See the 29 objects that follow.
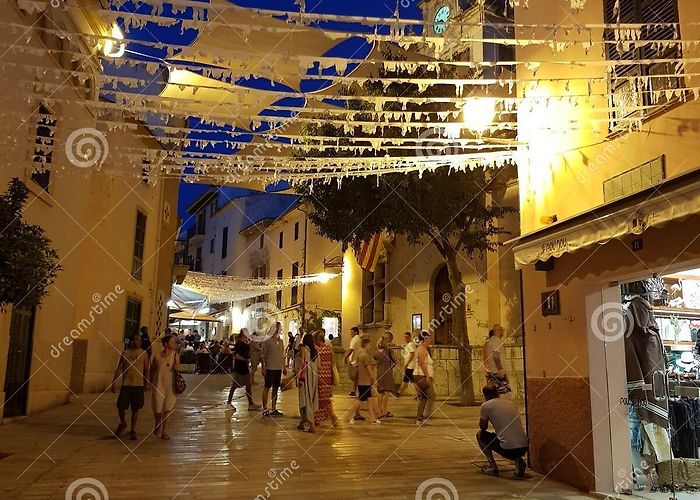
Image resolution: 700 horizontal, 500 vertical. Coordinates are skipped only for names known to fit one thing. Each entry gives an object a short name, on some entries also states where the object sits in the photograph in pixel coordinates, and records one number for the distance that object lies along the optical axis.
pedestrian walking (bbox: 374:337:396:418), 12.70
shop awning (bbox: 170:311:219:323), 27.98
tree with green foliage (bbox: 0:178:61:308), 6.94
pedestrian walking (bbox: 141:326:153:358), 14.80
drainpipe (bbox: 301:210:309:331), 29.15
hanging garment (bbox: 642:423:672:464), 6.75
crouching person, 7.05
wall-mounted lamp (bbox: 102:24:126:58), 6.93
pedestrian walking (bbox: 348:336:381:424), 11.75
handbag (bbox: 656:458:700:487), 6.63
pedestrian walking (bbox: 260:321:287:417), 11.92
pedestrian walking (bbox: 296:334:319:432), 10.50
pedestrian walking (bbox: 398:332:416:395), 12.18
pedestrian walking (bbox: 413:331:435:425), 11.70
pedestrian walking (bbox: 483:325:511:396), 8.84
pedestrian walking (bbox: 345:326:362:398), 11.96
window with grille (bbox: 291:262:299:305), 32.12
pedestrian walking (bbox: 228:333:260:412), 12.35
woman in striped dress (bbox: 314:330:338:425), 10.70
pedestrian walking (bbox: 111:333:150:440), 9.25
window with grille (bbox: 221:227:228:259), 45.44
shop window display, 6.64
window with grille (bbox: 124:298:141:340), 17.55
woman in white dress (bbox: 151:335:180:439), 9.31
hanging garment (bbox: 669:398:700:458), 7.08
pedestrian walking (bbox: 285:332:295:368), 20.76
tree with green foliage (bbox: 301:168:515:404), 15.10
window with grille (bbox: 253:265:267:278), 37.99
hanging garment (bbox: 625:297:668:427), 6.86
